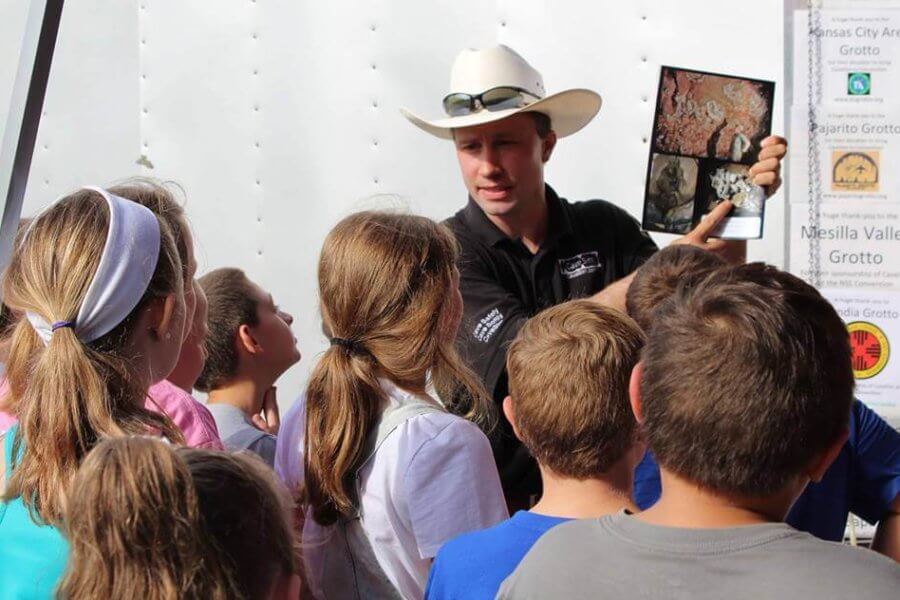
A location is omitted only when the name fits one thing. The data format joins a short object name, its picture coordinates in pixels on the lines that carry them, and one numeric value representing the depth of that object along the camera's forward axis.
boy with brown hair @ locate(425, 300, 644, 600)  1.66
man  2.89
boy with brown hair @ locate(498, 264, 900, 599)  1.16
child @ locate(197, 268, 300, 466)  2.69
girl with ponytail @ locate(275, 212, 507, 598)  1.86
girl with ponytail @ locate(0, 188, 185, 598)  1.51
